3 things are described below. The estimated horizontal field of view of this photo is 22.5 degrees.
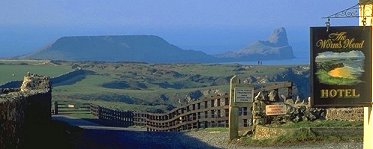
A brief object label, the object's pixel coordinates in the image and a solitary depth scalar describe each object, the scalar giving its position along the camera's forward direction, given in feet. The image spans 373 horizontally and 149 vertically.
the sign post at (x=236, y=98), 100.22
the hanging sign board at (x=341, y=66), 58.23
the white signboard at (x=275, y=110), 100.47
